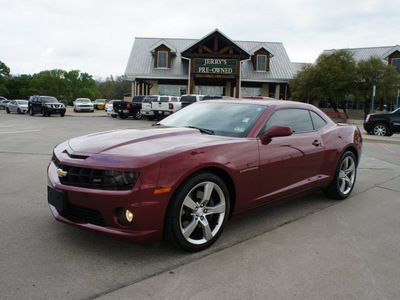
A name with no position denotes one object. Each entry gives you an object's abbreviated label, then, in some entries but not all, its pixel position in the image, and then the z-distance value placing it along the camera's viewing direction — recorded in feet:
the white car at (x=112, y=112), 91.34
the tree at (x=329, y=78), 98.62
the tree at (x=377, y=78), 97.86
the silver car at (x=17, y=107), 110.52
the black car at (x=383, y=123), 54.19
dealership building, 98.58
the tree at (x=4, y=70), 371.08
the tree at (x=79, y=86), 365.49
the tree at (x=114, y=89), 312.81
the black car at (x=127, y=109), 83.97
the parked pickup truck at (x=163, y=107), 74.59
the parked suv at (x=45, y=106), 90.22
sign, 98.12
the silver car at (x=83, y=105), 127.44
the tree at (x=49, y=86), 335.26
